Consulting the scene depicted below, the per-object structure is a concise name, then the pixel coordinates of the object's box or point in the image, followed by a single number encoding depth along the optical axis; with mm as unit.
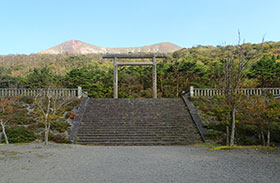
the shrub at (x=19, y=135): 13188
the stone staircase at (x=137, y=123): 13523
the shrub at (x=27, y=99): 17703
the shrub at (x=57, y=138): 13197
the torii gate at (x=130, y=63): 22664
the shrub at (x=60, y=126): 14414
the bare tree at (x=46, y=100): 15991
